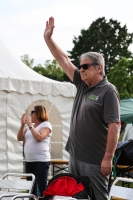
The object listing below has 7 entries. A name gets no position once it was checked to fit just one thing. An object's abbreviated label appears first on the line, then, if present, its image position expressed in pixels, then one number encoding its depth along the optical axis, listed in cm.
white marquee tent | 1057
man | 488
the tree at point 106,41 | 5816
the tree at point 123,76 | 4609
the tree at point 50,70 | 7819
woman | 796
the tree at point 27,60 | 8166
